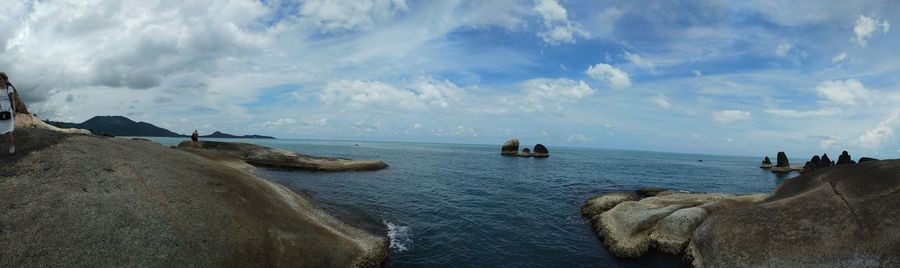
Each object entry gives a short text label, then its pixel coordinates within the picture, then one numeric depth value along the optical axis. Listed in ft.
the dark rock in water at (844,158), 244.42
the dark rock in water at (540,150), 414.21
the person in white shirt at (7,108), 44.68
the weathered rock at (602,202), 99.76
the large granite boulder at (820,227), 48.21
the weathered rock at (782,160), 345.72
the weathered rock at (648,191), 130.62
